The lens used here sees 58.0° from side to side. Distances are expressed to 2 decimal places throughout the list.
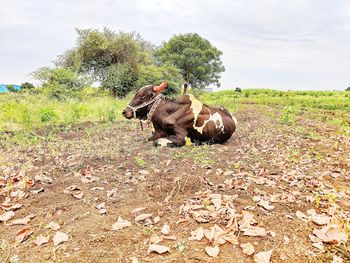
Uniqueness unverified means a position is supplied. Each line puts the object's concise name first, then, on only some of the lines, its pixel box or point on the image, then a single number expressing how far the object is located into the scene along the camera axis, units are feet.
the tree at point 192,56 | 140.67
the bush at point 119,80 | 79.87
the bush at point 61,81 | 62.75
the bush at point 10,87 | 98.17
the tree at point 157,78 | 80.48
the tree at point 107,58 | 81.20
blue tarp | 99.88
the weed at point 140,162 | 15.17
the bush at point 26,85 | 95.56
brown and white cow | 20.49
